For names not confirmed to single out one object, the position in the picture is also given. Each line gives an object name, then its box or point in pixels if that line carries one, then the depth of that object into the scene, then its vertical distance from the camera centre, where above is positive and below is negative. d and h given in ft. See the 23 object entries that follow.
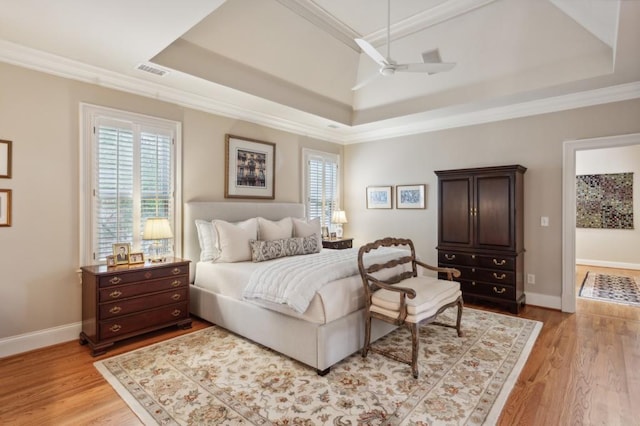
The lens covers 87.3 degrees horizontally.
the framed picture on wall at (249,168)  15.85 +2.24
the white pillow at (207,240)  13.52 -1.10
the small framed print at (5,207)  10.05 +0.19
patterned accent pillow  13.30 -1.44
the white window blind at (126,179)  11.75 +1.29
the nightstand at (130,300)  10.41 -2.92
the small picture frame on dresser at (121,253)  11.53 -1.37
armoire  14.57 -0.81
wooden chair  9.14 -2.46
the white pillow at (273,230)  14.55 -0.74
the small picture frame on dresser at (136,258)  11.80 -1.58
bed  9.15 -3.14
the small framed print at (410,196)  18.92 +0.95
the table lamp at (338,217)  20.31 -0.25
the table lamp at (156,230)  12.12 -0.61
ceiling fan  10.43 +4.83
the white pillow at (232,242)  13.10 -1.14
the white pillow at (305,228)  15.69 -0.72
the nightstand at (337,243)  18.83 -1.74
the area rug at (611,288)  16.52 -4.16
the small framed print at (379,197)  20.33 +0.98
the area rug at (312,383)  7.39 -4.41
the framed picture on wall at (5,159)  10.03 +1.64
